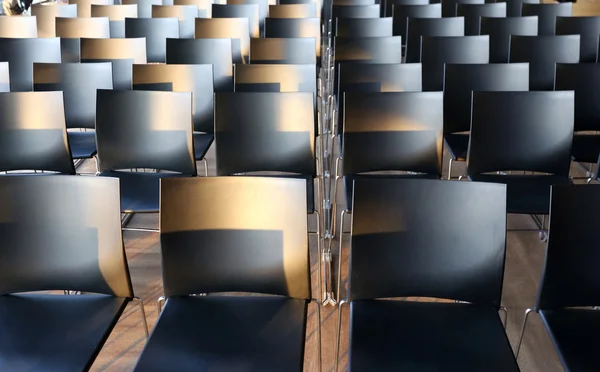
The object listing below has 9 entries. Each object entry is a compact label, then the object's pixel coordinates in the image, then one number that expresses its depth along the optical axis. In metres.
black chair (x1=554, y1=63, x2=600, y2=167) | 3.61
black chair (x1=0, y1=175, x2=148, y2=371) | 2.08
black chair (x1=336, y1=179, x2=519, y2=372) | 2.03
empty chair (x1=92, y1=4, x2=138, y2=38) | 5.50
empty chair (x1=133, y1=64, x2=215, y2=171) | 3.64
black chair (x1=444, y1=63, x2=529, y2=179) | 3.57
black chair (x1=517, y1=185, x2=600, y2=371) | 1.96
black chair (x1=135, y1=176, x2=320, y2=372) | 2.07
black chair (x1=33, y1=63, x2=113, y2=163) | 3.70
